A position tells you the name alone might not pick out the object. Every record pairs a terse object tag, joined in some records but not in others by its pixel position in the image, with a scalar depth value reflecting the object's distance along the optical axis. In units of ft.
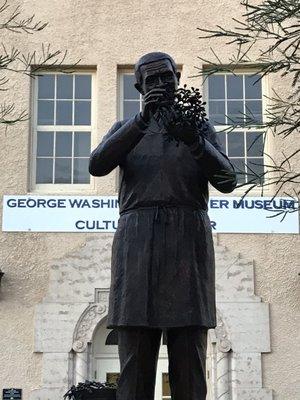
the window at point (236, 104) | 45.27
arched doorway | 43.17
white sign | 43.55
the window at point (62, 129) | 45.11
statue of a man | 11.46
